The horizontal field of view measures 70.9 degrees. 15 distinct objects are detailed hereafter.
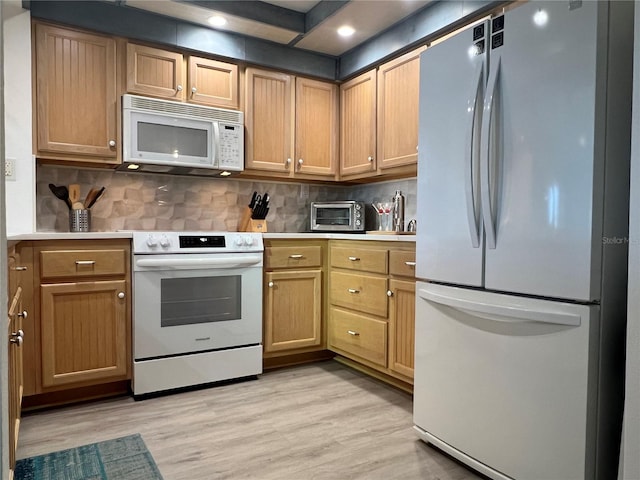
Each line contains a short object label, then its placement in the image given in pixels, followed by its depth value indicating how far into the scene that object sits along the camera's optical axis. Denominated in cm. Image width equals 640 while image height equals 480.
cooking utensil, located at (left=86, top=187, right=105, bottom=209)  291
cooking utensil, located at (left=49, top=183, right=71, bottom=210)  282
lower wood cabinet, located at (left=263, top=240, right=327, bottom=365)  309
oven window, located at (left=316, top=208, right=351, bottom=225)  355
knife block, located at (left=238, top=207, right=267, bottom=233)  341
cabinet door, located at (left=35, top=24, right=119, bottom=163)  265
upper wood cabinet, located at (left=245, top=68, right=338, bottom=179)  333
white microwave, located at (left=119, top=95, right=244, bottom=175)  284
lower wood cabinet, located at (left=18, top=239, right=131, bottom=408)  238
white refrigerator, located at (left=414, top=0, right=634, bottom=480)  143
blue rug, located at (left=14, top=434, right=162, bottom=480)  180
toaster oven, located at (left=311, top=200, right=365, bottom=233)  350
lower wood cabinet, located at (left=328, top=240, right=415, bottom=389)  260
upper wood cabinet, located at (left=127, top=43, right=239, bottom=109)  289
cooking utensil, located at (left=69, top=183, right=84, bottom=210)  286
